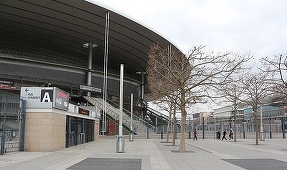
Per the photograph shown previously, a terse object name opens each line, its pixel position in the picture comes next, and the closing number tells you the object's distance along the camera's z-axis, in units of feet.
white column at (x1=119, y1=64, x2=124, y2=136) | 52.74
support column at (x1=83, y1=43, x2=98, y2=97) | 141.91
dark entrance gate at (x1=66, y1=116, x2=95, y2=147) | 59.38
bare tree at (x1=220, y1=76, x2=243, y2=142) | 54.19
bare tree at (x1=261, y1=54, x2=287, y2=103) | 53.67
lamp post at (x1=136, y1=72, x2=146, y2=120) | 189.11
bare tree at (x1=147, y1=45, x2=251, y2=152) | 53.17
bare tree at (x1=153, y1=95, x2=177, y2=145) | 77.90
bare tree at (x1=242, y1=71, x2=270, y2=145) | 70.35
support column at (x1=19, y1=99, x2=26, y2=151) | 46.85
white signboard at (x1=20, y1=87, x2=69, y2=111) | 48.38
